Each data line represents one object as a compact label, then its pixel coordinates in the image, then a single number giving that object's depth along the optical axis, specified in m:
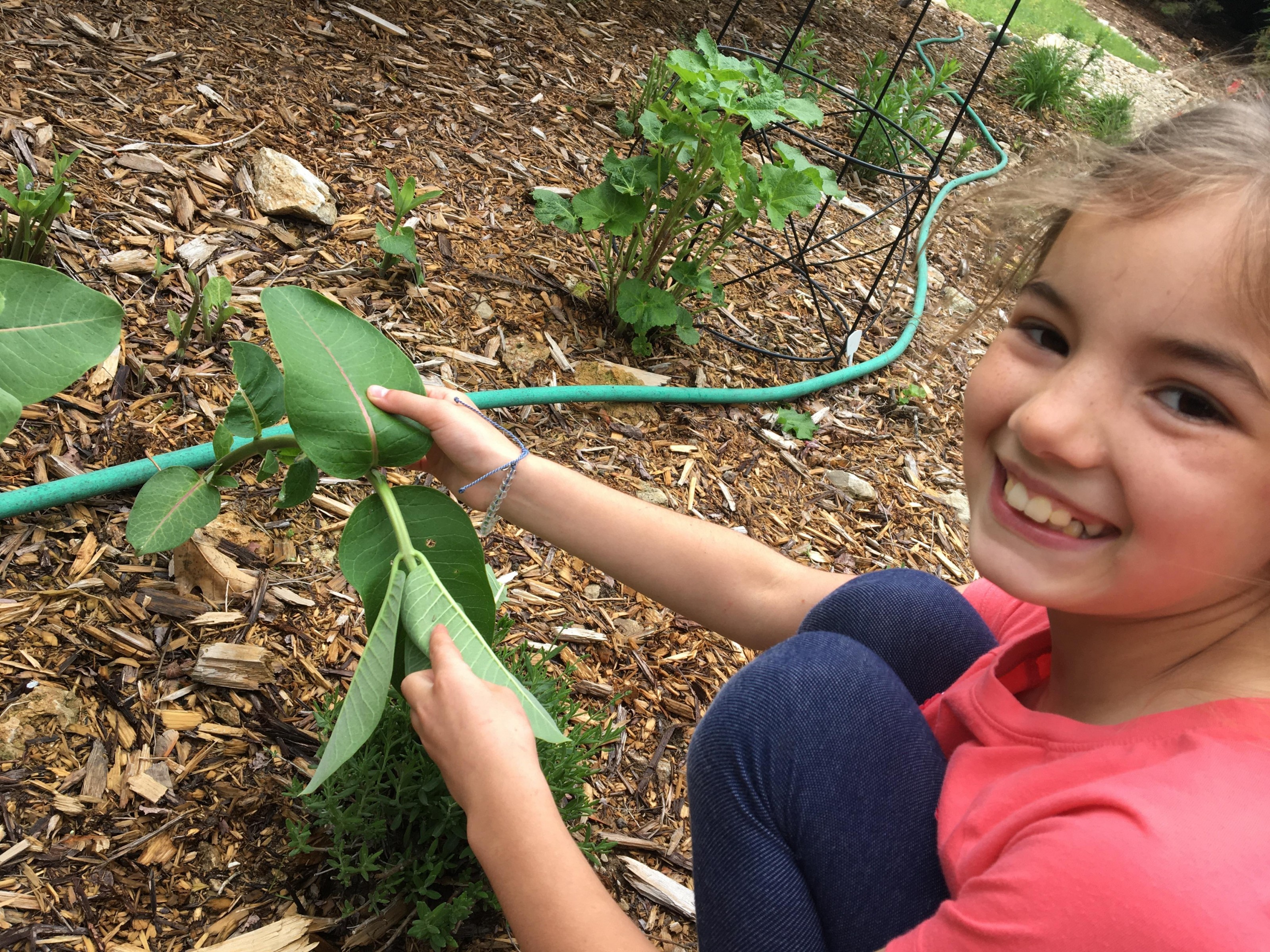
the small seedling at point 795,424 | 2.41
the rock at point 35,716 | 1.24
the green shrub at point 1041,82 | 5.14
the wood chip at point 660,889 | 1.44
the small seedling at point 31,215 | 1.60
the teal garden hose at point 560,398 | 1.44
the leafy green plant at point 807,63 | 3.44
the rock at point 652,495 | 2.03
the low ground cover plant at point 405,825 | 1.20
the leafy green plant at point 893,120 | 3.63
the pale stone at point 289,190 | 2.11
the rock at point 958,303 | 3.19
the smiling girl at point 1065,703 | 0.80
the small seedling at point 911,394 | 2.71
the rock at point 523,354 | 2.16
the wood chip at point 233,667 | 1.39
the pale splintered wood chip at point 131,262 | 1.84
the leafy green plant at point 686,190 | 2.03
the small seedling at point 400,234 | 2.05
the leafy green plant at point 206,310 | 1.72
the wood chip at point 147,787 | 1.27
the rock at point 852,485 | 2.34
